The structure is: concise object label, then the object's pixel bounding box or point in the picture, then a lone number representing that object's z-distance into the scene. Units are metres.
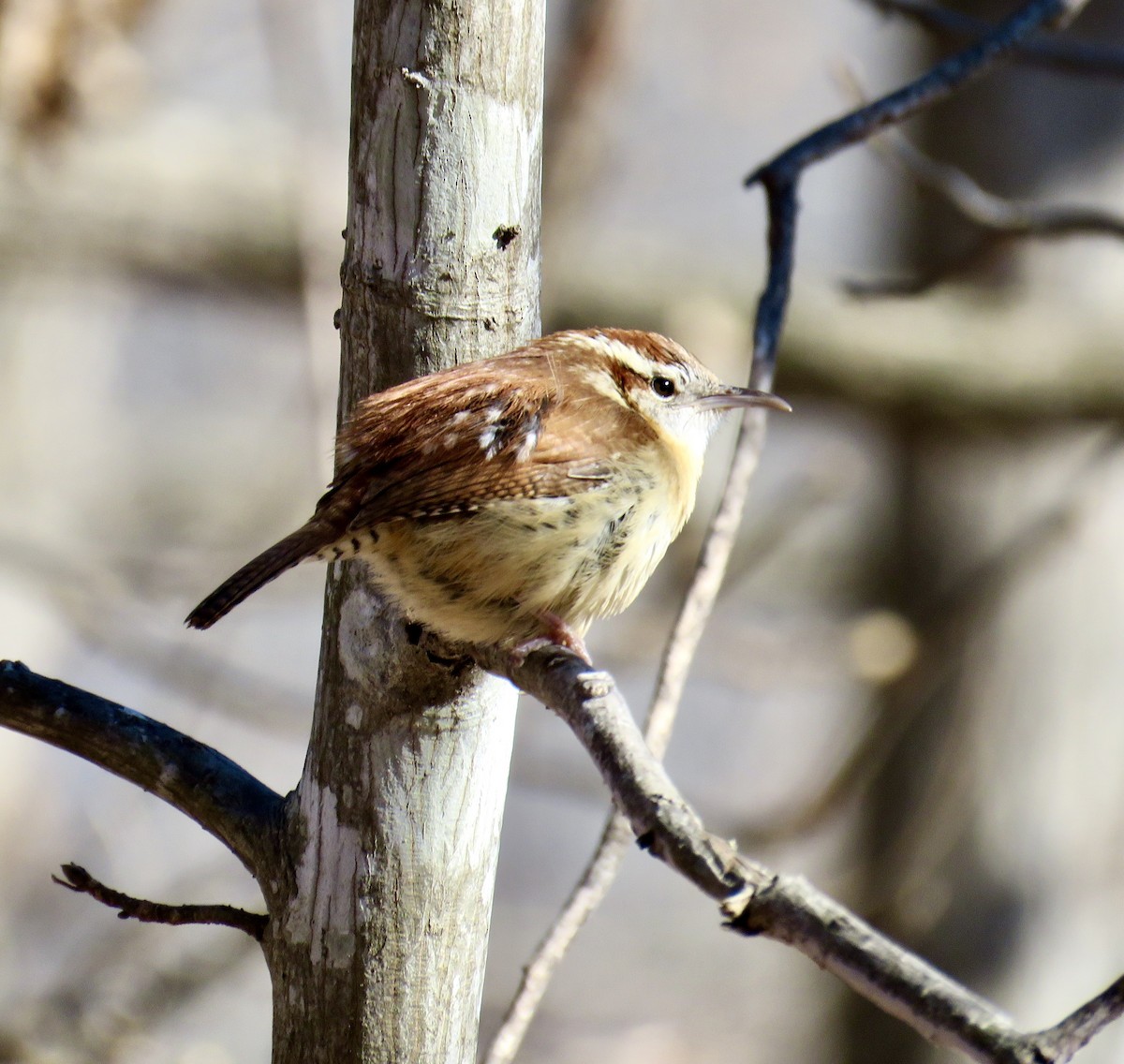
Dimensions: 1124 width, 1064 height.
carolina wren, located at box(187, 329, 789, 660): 4.30
